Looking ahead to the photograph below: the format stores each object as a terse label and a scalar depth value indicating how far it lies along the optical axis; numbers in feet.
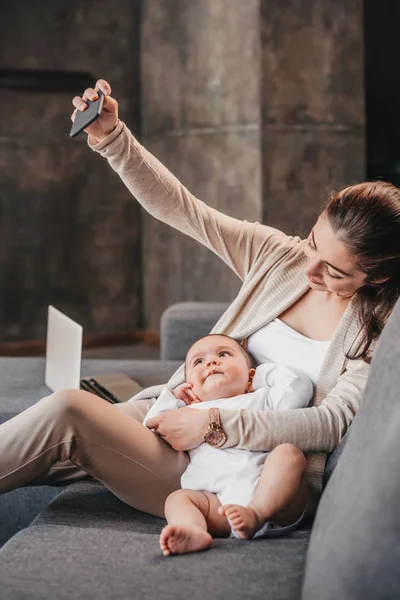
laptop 8.08
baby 5.51
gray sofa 4.12
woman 6.06
